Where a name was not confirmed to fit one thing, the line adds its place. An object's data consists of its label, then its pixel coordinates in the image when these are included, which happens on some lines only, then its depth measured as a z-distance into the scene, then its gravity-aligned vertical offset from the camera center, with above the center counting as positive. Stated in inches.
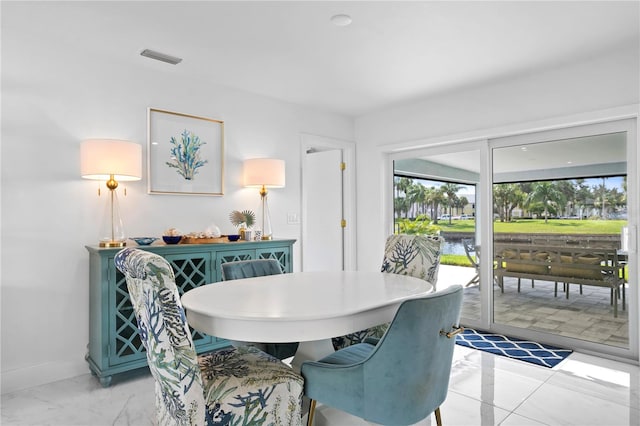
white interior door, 194.7 +2.6
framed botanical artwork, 131.0 +22.4
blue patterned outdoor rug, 125.1 -44.8
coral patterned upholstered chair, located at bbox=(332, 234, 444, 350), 99.0 -12.1
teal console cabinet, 106.0 -23.3
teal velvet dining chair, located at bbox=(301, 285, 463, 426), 58.1 -23.8
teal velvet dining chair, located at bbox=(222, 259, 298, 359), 95.3 -14.4
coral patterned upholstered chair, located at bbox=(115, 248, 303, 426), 56.1 -26.4
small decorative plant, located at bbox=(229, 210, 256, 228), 143.6 -0.2
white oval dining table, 61.4 -15.3
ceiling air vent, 115.8 +48.7
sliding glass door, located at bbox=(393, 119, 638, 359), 125.4 -4.7
